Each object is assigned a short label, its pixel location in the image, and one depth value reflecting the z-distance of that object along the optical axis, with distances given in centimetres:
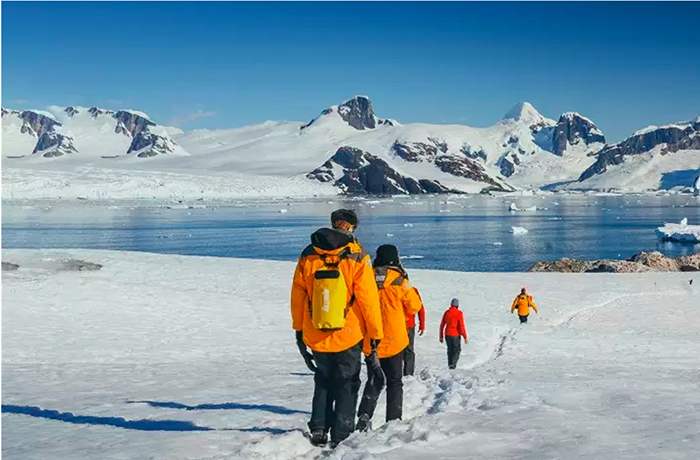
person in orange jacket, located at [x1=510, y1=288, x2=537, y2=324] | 1892
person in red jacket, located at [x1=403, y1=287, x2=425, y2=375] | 952
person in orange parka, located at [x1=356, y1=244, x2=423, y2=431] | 701
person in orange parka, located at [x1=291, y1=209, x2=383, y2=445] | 594
